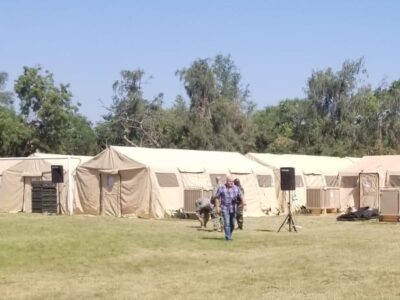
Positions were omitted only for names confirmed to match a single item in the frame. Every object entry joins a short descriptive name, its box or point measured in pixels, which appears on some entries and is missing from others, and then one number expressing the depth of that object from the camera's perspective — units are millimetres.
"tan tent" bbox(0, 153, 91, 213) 31672
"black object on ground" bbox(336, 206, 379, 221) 27875
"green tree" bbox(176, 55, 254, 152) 58750
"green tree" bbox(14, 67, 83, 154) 58812
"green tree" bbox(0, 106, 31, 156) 56969
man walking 18719
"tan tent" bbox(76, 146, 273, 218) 28594
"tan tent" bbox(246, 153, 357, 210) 35031
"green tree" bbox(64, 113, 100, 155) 73438
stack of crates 31828
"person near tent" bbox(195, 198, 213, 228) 23014
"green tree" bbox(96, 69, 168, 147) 62375
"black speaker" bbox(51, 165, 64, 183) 30078
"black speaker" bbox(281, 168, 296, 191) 22297
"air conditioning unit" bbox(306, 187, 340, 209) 33594
